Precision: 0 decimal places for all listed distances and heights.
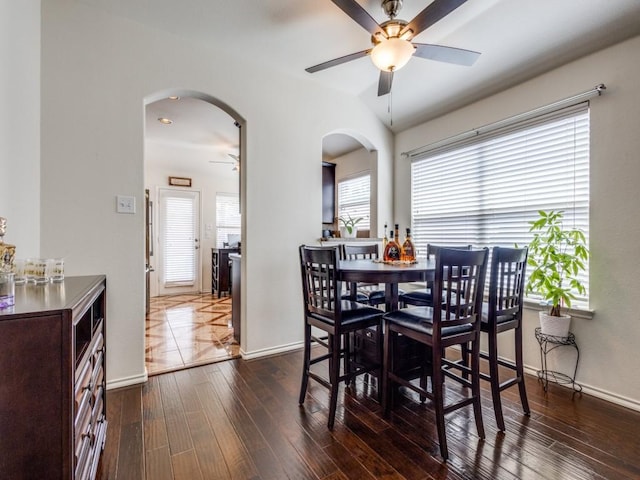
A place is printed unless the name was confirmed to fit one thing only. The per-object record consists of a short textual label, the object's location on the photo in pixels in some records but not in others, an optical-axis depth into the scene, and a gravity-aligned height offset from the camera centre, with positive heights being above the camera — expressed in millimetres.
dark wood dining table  1825 -204
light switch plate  2303 +258
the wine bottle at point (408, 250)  2475 -87
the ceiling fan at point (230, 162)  5985 +1482
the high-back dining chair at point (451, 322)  1592 -465
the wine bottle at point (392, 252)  2445 -102
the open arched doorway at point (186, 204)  4086 +653
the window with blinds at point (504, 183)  2357 +509
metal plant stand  2270 -888
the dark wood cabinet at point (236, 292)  3156 -548
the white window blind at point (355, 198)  4824 +665
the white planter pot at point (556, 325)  2244 -618
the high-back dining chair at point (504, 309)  1808 -430
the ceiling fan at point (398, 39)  1709 +1240
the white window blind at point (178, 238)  5820 +16
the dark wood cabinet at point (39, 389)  841 -418
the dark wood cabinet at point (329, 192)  4965 +780
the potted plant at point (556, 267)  2238 -203
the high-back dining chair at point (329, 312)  1830 -467
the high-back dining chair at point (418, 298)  2553 -489
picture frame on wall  5832 +1075
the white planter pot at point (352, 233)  3832 +72
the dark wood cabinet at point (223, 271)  5707 -586
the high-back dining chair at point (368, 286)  2687 -473
